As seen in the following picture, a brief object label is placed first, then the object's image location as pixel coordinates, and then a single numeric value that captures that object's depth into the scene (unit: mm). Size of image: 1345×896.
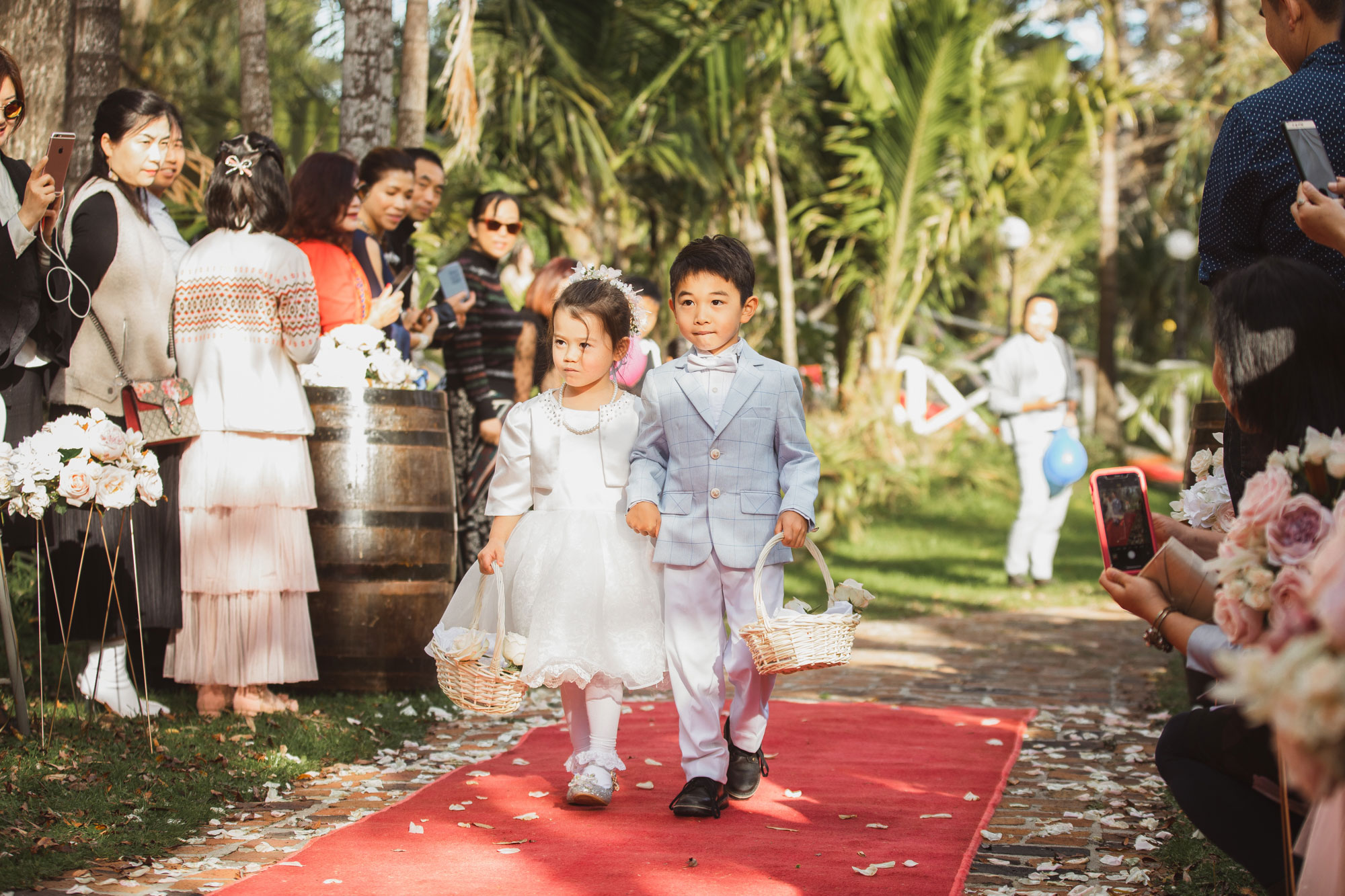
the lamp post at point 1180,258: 20438
